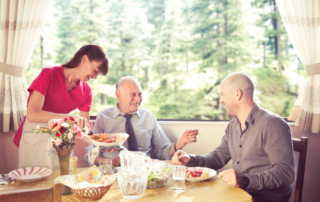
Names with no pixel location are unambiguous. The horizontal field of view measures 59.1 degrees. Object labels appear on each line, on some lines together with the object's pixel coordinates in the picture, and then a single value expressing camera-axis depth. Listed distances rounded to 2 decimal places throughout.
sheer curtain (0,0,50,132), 2.65
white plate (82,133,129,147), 1.64
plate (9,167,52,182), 1.50
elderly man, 2.27
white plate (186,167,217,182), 1.48
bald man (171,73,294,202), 1.45
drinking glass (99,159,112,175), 1.42
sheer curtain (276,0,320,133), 2.48
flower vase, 1.35
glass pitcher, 1.22
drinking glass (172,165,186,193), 1.37
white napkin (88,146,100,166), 1.68
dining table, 1.26
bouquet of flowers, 1.32
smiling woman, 1.85
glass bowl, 1.39
